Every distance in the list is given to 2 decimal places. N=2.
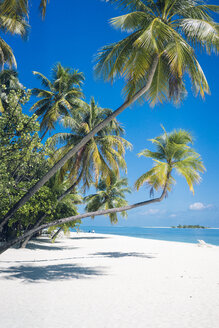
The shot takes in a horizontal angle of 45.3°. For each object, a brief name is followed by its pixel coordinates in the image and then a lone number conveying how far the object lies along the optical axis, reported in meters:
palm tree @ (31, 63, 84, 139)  16.05
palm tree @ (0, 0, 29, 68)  7.92
